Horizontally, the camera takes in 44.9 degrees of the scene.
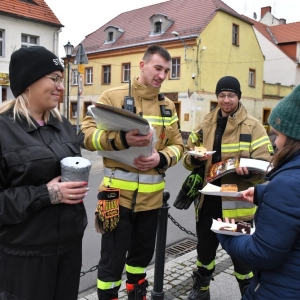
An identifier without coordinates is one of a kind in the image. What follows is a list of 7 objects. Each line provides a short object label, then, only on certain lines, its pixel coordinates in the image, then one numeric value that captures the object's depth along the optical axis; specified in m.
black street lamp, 16.64
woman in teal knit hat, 1.73
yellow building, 24.33
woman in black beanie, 2.03
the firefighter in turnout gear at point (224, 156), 3.35
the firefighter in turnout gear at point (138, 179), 2.97
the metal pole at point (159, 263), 3.43
